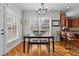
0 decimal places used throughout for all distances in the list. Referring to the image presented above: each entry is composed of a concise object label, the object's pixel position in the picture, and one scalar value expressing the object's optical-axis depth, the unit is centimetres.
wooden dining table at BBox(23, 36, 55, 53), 212
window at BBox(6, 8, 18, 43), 209
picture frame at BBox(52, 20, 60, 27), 275
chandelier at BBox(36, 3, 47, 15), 230
